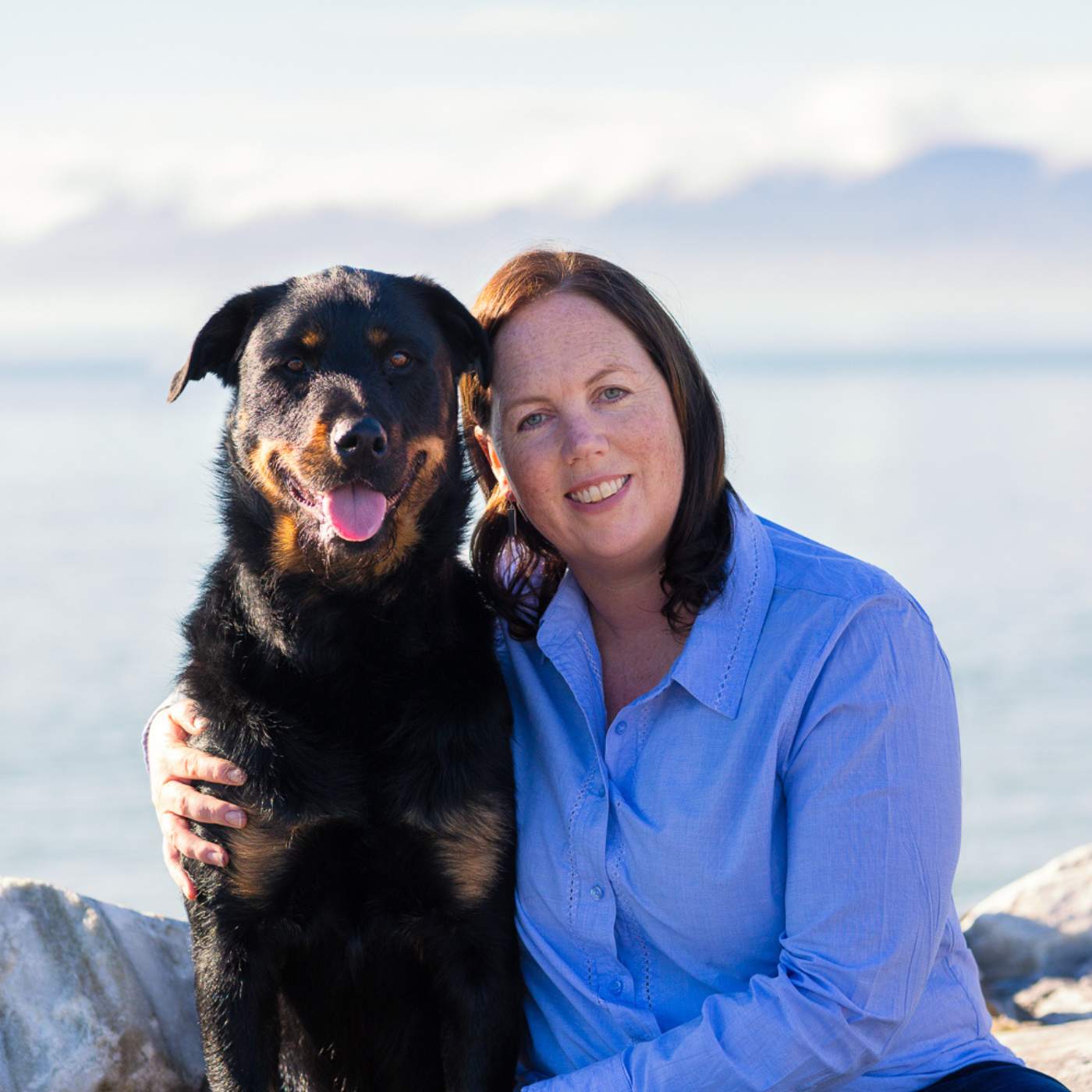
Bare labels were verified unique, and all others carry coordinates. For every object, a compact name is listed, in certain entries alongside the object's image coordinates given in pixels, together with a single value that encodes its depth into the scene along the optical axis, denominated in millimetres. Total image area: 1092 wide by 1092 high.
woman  2262
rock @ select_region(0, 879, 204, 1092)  3008
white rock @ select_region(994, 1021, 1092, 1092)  3006
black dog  2525
